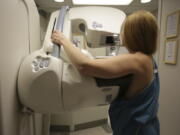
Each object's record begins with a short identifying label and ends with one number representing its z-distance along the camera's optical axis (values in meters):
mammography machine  0.72
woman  0.75
